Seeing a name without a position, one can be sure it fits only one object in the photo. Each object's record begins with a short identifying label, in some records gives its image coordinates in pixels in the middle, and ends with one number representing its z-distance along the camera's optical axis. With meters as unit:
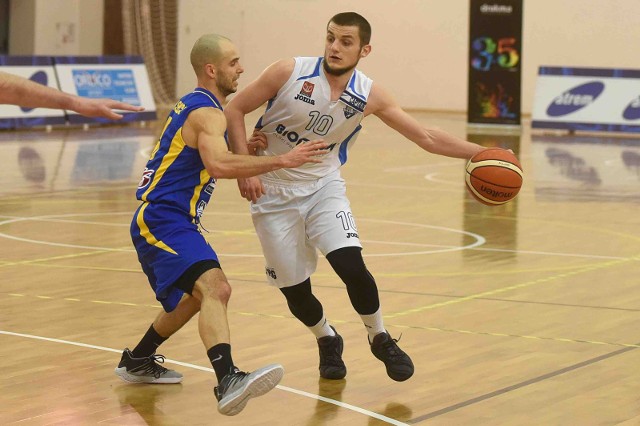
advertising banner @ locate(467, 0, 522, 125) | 24.67
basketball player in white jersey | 6.24
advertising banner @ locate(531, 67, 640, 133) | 23.69
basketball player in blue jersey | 5.49
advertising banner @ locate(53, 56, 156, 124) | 22.75
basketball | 6.79
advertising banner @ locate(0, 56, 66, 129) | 21.88
